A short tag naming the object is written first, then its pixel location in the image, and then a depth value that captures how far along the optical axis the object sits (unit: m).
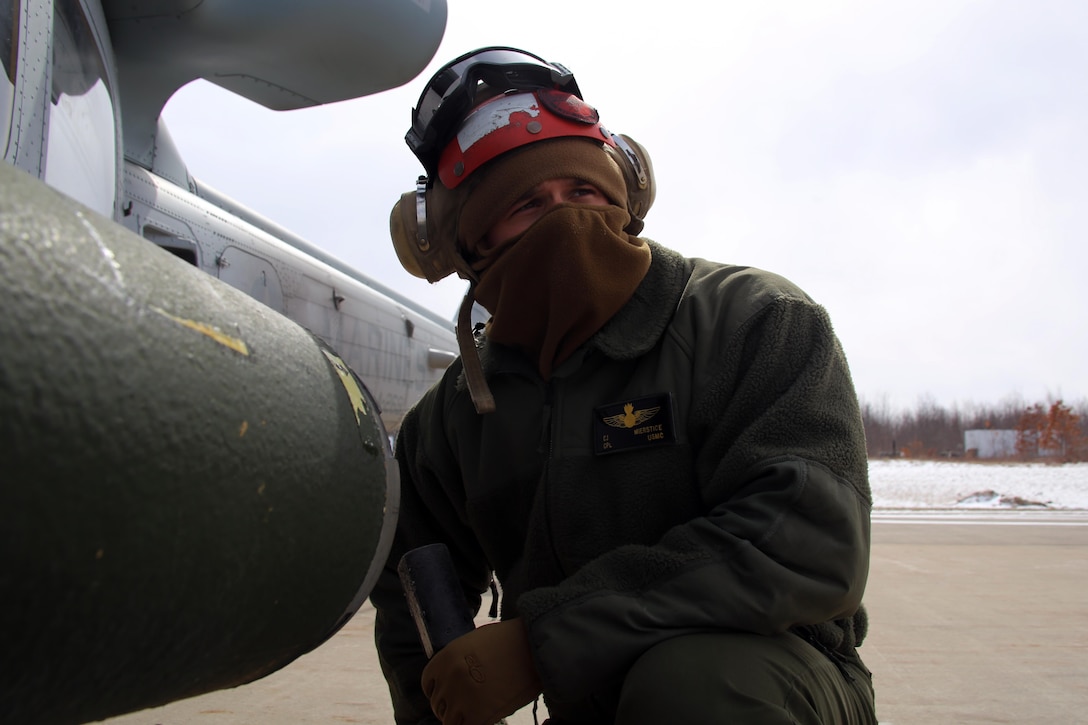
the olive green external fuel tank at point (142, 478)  0.50
